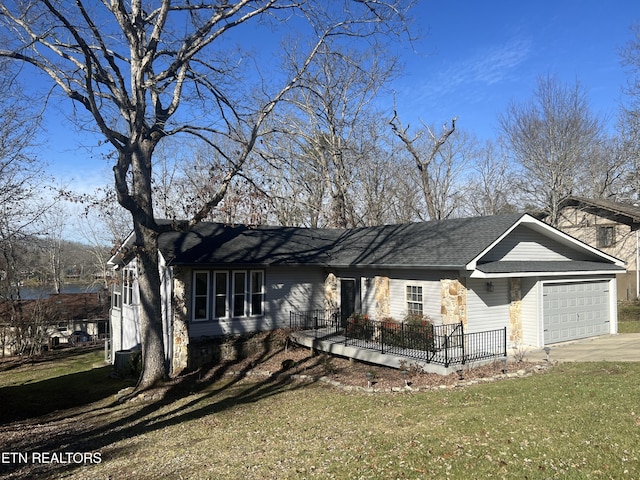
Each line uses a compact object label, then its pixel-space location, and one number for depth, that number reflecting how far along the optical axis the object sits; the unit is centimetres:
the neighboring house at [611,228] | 3127
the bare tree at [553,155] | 3100
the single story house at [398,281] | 1516
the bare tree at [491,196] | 3825
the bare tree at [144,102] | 1246
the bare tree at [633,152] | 2462
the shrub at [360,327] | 1650
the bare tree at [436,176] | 3306
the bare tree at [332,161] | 3114
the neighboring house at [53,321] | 2481
